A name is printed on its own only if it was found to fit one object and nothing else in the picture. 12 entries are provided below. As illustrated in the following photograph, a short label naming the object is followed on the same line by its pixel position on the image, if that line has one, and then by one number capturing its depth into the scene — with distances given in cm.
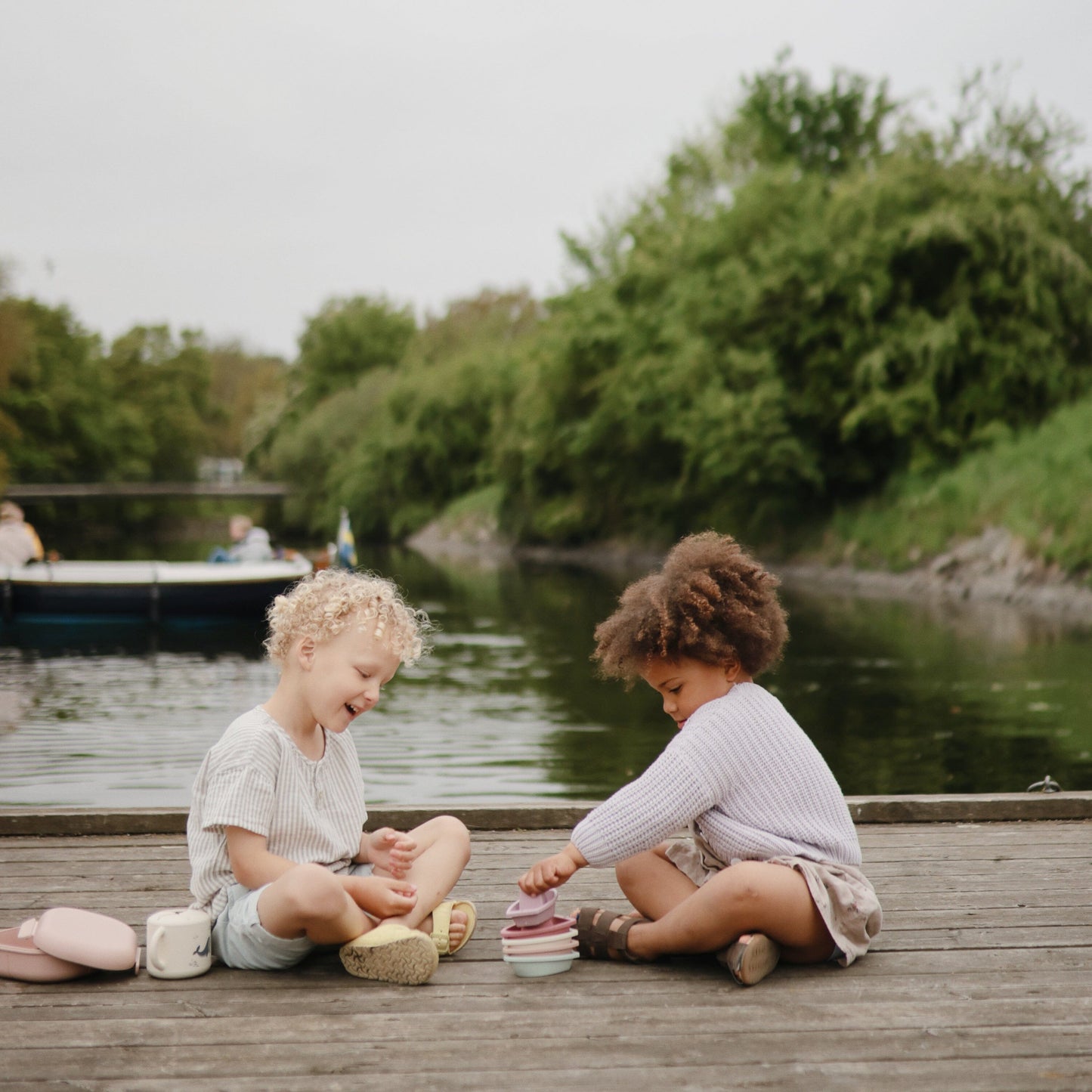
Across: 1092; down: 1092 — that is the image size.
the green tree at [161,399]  7219
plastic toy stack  302
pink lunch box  294
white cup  299
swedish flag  2636
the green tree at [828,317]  2812
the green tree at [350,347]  6762
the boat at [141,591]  2050
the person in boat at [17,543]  2117
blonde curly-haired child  299
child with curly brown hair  301
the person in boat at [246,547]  2283
